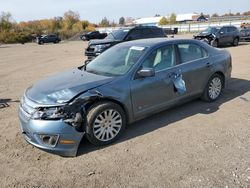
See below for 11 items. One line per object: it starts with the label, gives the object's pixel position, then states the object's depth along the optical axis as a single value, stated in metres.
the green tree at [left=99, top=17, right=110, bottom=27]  82.83
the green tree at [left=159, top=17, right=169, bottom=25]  73.34
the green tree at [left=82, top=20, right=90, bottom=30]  61.89
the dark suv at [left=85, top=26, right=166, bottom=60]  9.12
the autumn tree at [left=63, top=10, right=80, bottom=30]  60.56
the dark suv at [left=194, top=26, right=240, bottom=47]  13.27
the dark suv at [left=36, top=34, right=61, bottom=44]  29.97
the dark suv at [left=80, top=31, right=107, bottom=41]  30.10
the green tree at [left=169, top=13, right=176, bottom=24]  79.41
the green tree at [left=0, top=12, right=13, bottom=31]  42.63
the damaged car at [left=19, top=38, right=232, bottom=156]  2.78
